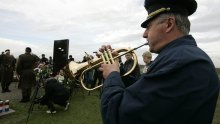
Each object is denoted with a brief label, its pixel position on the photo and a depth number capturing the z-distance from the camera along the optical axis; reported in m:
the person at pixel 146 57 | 4.13
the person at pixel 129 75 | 1.65
